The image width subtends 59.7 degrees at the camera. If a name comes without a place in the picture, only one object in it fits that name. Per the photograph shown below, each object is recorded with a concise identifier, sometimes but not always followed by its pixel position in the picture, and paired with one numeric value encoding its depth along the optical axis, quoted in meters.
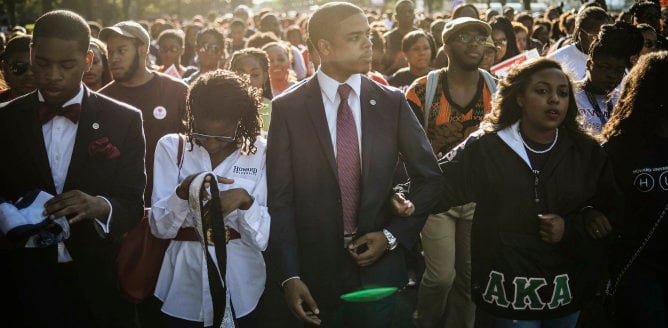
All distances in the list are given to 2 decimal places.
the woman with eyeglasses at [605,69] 4.45
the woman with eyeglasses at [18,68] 4.70
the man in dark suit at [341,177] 3.05
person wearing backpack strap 4.44
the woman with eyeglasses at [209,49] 7.43
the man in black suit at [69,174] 2.95
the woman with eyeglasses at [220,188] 2.98
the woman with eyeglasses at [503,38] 7.46
